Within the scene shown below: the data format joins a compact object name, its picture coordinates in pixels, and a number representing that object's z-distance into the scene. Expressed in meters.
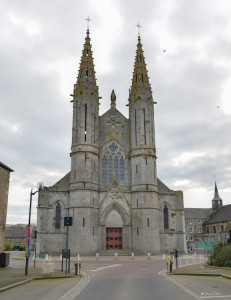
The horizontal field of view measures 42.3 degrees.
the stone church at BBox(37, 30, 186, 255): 37.41
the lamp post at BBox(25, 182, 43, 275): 17.44
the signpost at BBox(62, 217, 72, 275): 21.03
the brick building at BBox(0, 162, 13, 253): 22.73
